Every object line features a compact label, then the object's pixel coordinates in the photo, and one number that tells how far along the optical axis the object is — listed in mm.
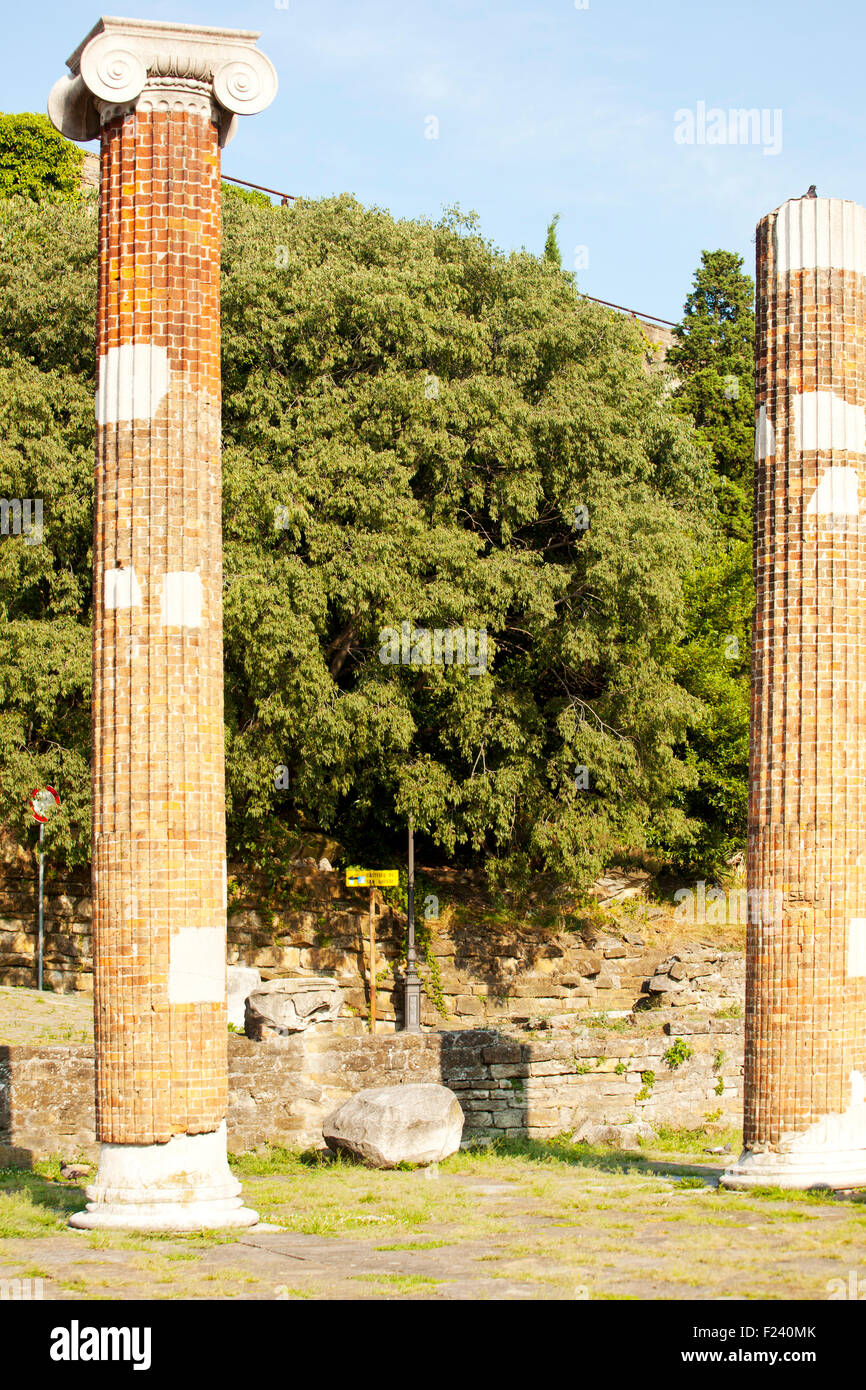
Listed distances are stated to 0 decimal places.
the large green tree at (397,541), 23375
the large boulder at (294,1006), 17072
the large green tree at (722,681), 31625
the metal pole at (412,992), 25312
